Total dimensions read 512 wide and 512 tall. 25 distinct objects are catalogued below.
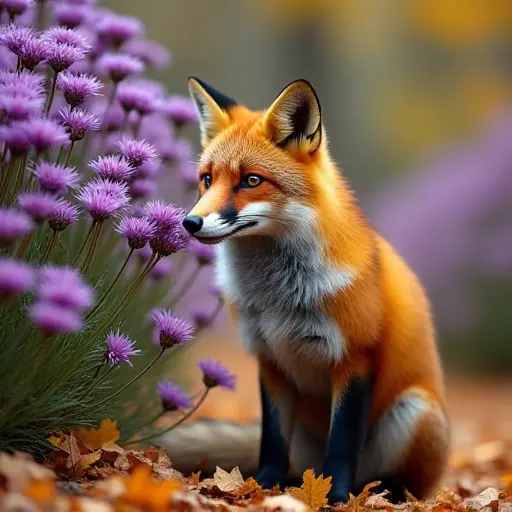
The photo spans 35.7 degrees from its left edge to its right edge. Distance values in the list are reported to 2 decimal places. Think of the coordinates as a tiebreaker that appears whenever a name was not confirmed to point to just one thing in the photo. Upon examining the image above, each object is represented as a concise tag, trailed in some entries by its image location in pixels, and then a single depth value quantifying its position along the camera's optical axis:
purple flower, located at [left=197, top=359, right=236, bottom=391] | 3.75
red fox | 3.50
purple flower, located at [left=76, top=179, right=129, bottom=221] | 2.87
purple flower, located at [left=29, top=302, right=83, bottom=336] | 2.36
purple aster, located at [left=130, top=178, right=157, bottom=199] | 3.90
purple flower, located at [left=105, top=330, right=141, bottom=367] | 3.15
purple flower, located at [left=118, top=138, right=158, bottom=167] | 3.24
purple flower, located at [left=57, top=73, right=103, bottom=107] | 3.10
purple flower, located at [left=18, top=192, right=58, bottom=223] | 2.57
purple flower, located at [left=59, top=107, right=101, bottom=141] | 3.05
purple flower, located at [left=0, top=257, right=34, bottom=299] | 2.30
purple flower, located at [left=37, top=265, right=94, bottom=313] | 2.41
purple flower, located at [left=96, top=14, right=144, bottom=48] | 4.02
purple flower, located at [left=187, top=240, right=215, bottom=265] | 4.22
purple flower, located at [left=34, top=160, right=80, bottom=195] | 2.69
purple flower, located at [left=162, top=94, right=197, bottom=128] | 4.33
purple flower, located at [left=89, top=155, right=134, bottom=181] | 3.05
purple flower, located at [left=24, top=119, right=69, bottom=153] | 2.60
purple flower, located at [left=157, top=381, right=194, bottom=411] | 3.70
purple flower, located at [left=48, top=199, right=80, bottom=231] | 2.78
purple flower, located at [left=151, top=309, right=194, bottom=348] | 3.24
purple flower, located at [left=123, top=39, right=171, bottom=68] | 4.72
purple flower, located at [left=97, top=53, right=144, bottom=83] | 3.70
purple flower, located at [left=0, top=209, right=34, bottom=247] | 2.40
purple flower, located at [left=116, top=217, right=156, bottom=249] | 3.04
